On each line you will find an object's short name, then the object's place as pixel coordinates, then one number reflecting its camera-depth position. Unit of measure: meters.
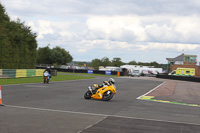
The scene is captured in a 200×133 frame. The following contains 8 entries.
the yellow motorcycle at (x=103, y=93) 15.17
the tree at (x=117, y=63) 197.50
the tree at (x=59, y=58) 132.35
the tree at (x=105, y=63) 197.50
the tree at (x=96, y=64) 196.00
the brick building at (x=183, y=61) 96.94
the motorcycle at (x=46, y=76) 28.81
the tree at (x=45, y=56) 131.00
